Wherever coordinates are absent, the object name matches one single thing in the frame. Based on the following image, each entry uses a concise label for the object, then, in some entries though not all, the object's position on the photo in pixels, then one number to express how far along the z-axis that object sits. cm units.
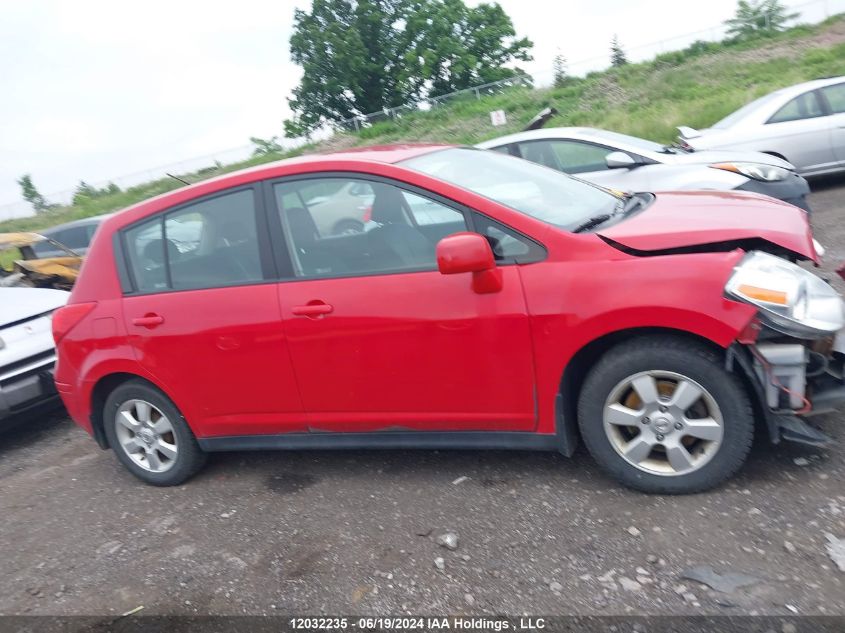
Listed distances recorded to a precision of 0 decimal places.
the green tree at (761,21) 2680
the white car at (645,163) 670
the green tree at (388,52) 4594
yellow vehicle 806
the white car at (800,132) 908
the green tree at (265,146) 3691
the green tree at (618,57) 2837
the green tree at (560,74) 2872
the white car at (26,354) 536
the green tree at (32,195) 4356
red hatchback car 299
